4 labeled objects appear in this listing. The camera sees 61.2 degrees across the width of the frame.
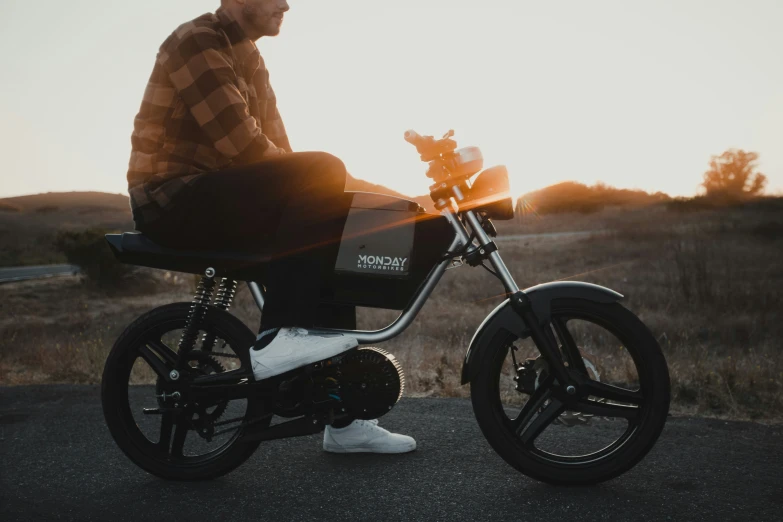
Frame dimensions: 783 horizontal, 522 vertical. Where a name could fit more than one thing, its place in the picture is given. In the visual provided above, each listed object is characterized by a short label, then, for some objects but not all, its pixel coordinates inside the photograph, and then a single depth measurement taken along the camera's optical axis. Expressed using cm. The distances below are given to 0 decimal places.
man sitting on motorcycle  297
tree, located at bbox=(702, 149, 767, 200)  5028
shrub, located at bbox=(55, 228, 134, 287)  1973
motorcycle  295
